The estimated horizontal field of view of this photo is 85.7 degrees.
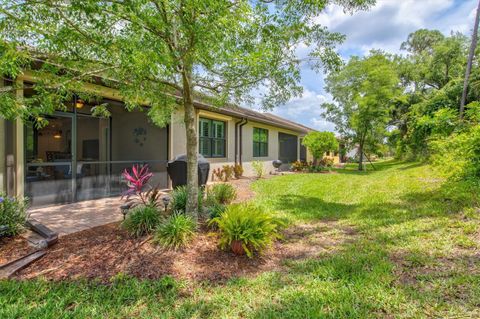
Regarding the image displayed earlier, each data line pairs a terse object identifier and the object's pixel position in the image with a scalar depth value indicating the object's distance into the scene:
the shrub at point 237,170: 13.51
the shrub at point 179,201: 5.46
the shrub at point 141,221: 4.43
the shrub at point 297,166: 18.83
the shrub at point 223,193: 6.96
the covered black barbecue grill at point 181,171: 8.04
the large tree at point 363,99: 18.28
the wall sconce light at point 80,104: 8.70
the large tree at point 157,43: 3.09
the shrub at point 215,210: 4.87
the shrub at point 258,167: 14.29
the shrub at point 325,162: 20.19
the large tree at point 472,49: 8.42
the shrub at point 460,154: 5.89
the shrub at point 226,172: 12.44
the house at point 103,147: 5.91
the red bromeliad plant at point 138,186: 4.86
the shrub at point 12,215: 4.30
